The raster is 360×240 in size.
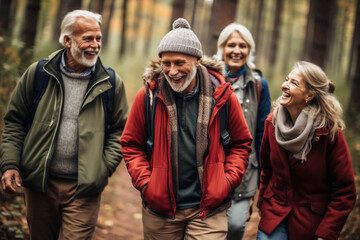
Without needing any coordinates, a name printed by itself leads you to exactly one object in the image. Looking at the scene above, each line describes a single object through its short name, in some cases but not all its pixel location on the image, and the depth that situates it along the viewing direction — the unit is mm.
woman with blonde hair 3113
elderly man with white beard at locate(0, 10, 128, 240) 3441
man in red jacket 3008
